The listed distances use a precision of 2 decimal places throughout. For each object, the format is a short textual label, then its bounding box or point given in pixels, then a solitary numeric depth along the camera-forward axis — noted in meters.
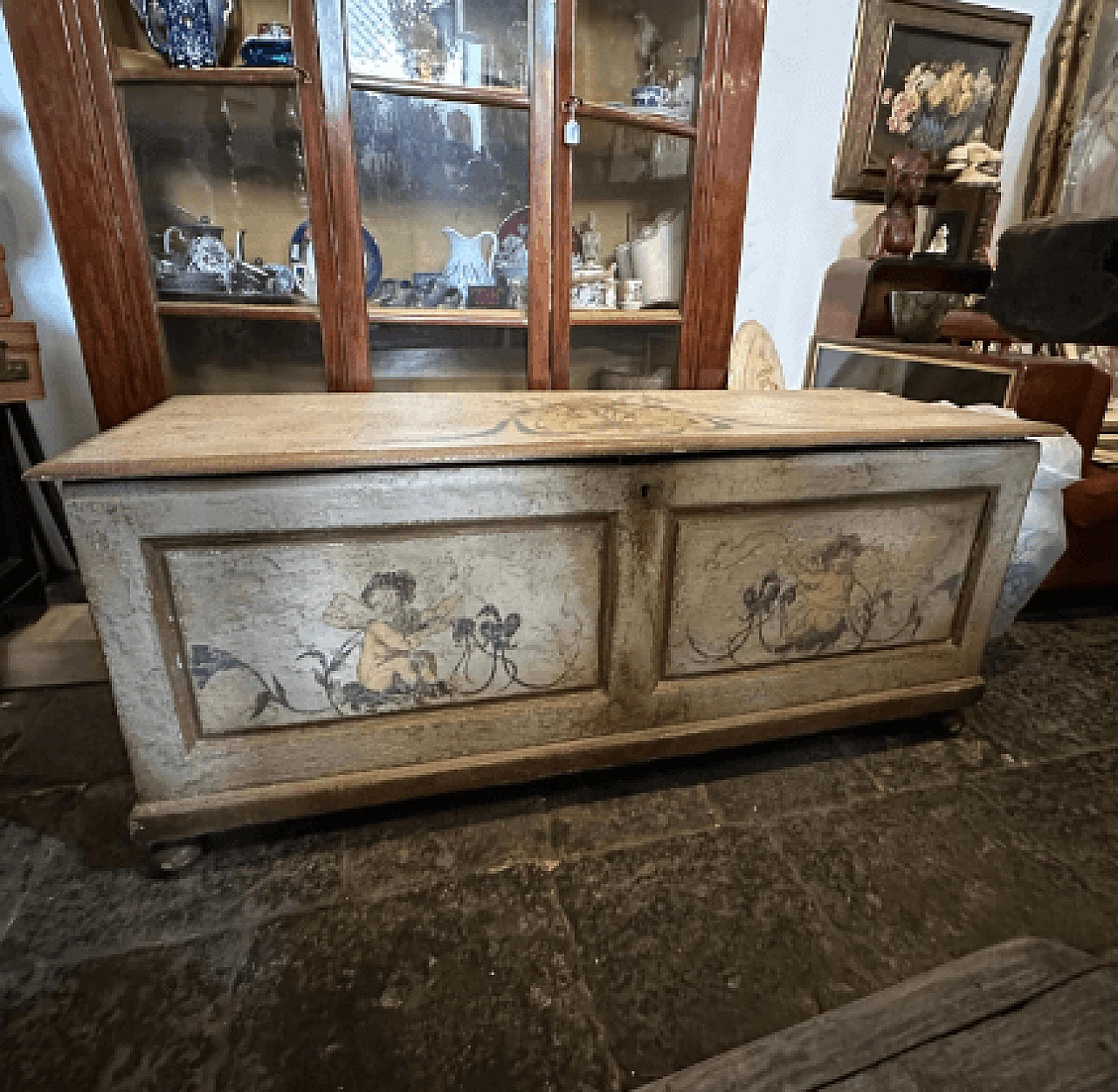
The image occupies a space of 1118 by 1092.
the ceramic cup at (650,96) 2.17
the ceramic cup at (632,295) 2.35
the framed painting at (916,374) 1.95
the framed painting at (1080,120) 2.72
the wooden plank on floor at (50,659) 1.74
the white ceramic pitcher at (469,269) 2.17
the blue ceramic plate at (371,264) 2.06
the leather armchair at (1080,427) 1.87
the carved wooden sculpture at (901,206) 2.40
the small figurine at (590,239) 2.27
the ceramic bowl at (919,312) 2.24
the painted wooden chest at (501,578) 1.05
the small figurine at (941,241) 2.73
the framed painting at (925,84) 2.53
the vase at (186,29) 1.80
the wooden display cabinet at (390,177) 1.81
